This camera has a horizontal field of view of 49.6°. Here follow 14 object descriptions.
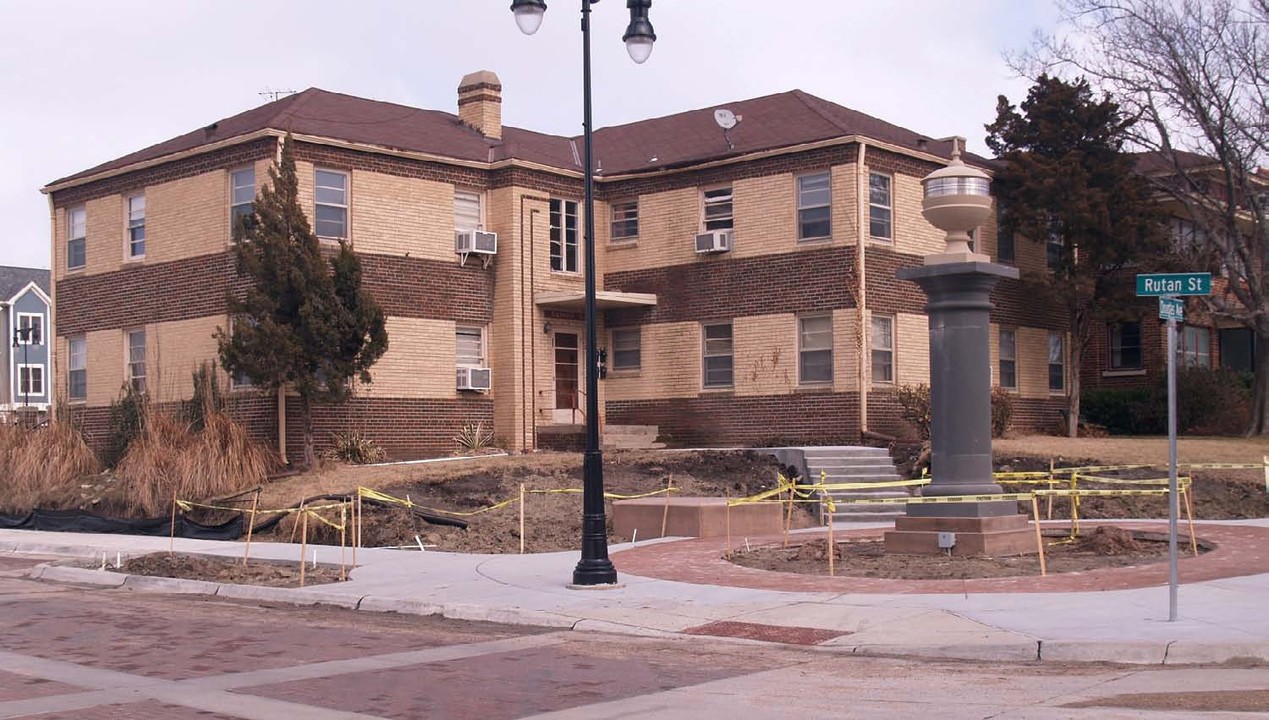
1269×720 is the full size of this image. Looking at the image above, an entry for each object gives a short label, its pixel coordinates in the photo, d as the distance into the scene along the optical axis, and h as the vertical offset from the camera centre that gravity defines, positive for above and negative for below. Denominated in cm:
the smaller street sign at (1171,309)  1193 +72
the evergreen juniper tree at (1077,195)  3108 +451
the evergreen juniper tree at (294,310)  2495 +167
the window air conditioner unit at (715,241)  3047 +345
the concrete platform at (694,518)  2098 -188
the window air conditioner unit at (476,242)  3023 +347
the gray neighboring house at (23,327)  6219 +347
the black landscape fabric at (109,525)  2281 -216
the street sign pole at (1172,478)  1152 -73
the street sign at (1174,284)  1174 +92
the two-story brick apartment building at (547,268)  2895 +291
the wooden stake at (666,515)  2119 -183
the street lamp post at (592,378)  1542 +23
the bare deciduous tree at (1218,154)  3048 +541
